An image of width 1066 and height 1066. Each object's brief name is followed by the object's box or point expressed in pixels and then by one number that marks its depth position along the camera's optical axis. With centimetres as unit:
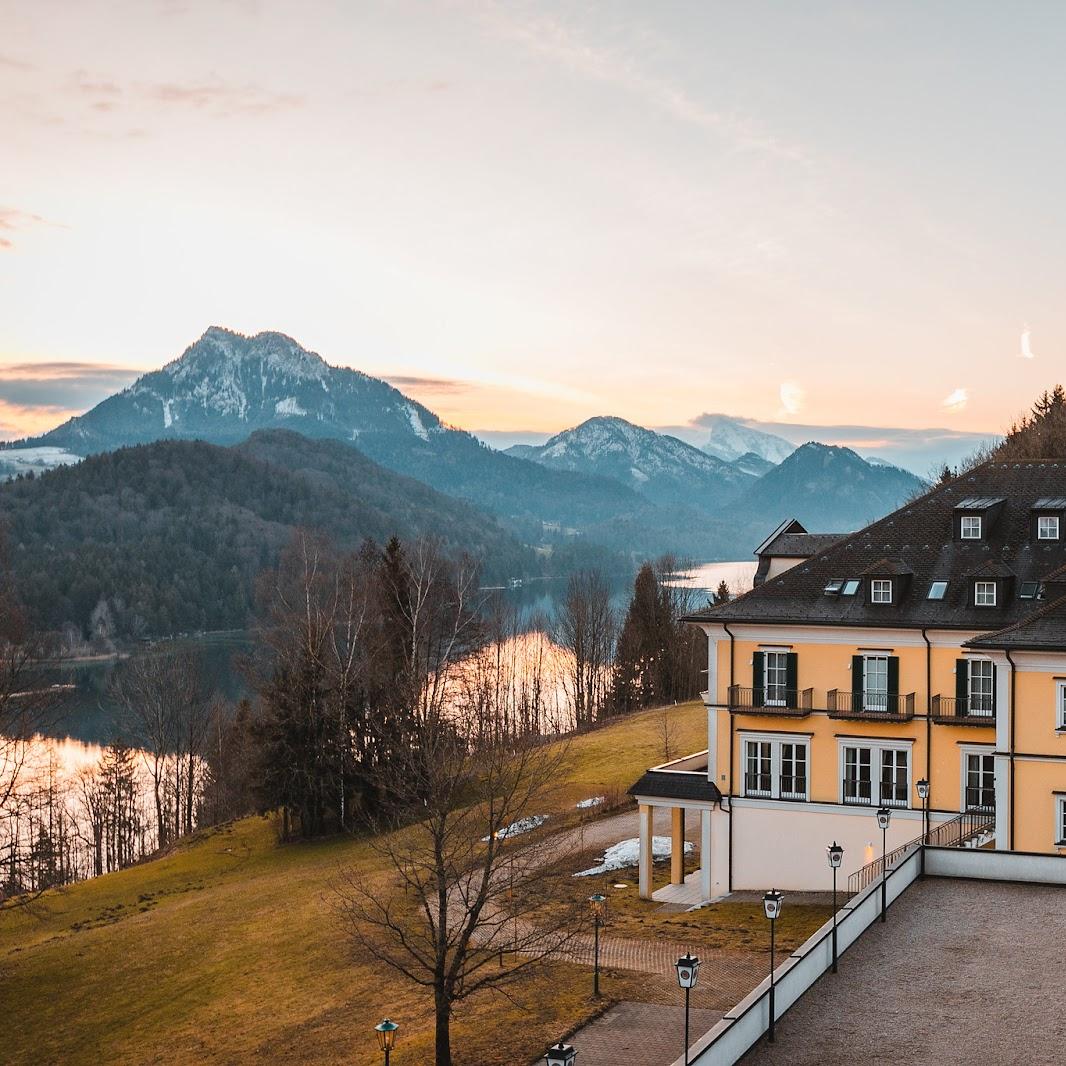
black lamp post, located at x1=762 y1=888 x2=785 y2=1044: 2128
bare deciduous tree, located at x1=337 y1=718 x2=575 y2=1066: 2564
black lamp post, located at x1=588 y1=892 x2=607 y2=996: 2814
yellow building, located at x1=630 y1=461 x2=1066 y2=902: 3394
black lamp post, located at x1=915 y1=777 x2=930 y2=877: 3238
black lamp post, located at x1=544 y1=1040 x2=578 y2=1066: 1596
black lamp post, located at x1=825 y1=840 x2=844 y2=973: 2484
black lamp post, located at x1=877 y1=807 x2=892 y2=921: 2352
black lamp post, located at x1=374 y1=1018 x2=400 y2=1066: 2145
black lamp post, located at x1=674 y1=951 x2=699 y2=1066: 1831
